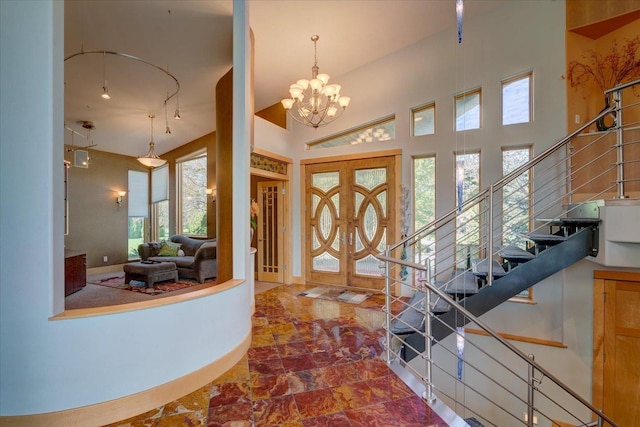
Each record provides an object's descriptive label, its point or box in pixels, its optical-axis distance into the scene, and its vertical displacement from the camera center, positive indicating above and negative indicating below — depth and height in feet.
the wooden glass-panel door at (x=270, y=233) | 19.27 -1.33
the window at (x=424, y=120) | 15.06 +5.23
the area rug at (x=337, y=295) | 15.34 -4.79
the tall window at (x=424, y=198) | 15.01 +0.81
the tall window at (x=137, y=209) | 26.68 +0.64
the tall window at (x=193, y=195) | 24.63 +1.87
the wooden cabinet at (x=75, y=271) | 15.81 -3.36
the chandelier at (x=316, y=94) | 11.82 +5.33
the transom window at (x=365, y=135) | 16.39 +4.98
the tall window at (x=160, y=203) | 27.04 +1.19
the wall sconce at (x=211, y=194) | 22.62 +1.73
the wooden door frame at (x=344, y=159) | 15.79 +2.08
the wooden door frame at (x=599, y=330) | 10.62 -4.64
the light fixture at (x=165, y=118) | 18.61 +7.13
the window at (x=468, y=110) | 13.75 +5.21
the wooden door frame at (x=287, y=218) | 18.95 -0.27
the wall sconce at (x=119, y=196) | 25.46 +1.78
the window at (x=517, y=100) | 12.72 +5.31
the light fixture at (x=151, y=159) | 18.76 +3.87
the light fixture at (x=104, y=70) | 11.84 +7.14
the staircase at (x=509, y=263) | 8.93 -1.99
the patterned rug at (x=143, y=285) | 16.56 -4.60
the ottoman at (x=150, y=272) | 17.30 -3.70
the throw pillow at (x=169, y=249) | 21.17 -2.67
